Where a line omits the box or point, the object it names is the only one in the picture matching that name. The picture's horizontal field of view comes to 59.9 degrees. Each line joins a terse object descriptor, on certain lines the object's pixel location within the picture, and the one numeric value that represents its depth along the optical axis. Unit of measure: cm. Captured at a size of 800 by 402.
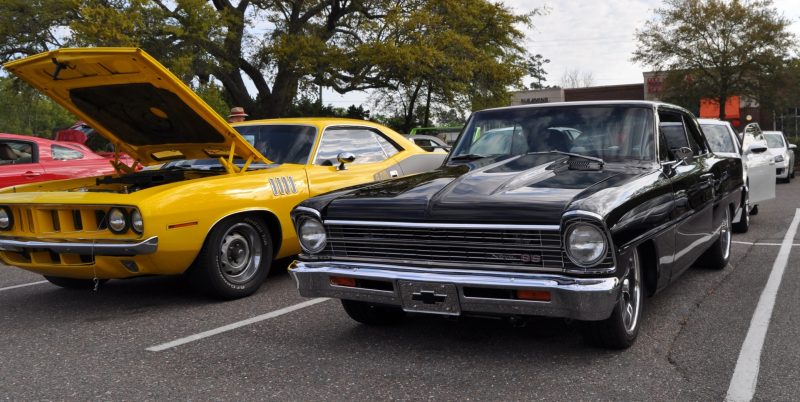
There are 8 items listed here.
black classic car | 337
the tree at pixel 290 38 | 1958
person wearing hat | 1152
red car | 971
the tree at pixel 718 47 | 2747
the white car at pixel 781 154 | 1780
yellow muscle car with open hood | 488
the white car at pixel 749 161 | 823
